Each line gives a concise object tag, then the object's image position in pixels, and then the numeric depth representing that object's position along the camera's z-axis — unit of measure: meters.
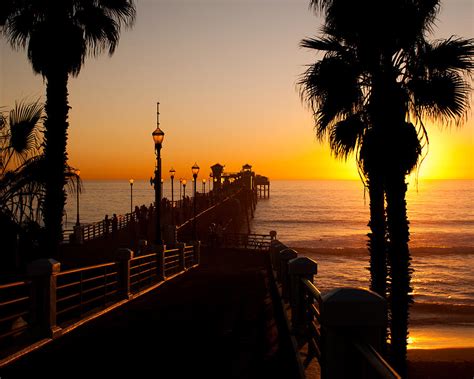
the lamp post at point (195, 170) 33.34
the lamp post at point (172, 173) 43.27
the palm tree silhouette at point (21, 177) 11.01
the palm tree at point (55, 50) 13.62
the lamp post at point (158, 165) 19.94
